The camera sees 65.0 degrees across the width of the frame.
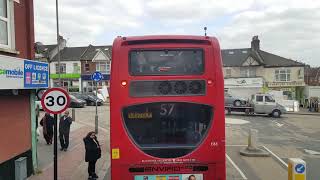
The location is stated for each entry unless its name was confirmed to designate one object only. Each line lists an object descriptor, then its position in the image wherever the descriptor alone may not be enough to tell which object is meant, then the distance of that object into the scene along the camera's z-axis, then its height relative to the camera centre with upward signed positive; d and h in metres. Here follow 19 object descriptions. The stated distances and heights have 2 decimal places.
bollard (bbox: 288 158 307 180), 5.25 -1.70
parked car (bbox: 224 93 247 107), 22.10 -1.11
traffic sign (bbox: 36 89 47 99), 7.98 -0.11
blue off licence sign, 6.63 +0.40
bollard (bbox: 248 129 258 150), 9.73 -2.01
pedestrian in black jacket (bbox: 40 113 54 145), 10.77 -1.66
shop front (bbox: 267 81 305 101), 35.40 +0.08
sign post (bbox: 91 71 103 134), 13.40 +0.63
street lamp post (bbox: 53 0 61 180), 5.18 -1.30
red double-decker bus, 4.59 -0.55
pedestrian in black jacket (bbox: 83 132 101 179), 7.01 -1.69
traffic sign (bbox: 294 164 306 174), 5.24 -1.66
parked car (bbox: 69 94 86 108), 24.54 -1.40
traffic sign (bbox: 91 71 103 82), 13.41 +0.65
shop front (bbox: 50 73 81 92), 39.52 +1.38
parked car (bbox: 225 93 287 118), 21.49 -1.59
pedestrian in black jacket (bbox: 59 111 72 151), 9.96 -1.64
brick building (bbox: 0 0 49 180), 6.09 +0.14
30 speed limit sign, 5.09 -0.25
